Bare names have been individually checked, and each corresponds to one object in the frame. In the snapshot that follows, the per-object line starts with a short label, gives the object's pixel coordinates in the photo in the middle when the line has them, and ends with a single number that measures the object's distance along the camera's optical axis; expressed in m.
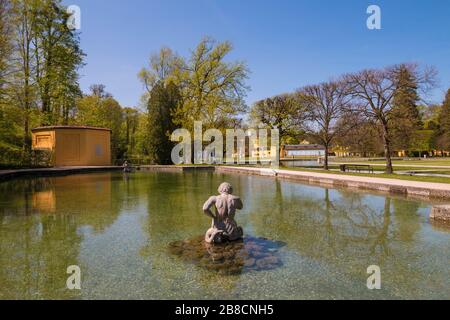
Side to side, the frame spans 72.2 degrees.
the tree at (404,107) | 20.53
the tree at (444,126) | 50.72
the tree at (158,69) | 40.53
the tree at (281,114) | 35.19
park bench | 23.55
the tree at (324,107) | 28.28
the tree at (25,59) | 27.92
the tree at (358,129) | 22.25
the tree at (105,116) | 41.00
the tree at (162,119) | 37.47
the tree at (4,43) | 22.10
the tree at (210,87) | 36.41
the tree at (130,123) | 50.50
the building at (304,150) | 83.84
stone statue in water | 6.17
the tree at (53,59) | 31.34
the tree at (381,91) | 20.86
